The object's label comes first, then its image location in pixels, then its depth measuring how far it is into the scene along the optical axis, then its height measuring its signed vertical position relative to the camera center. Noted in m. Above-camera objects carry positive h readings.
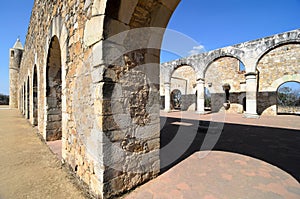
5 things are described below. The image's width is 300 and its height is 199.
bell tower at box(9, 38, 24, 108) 19.77 +3.49
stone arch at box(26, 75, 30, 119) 8.36 -0.42
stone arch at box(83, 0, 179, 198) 1.74 +0.55
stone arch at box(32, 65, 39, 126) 6.38 -0.06
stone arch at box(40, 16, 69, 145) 2.82 +1.07
